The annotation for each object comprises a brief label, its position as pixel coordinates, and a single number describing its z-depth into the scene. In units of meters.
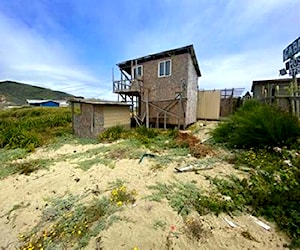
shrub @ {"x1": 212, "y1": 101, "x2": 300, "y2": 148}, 5.05
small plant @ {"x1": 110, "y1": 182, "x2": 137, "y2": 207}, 3.35
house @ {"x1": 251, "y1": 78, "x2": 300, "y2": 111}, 6.02
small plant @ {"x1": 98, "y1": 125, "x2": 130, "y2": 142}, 9.26
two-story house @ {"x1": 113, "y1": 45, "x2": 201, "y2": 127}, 11.43
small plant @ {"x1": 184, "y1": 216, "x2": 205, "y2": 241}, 2.45
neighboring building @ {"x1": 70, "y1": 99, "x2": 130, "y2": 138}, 9.67
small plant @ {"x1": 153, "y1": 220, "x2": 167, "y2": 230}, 2.64
